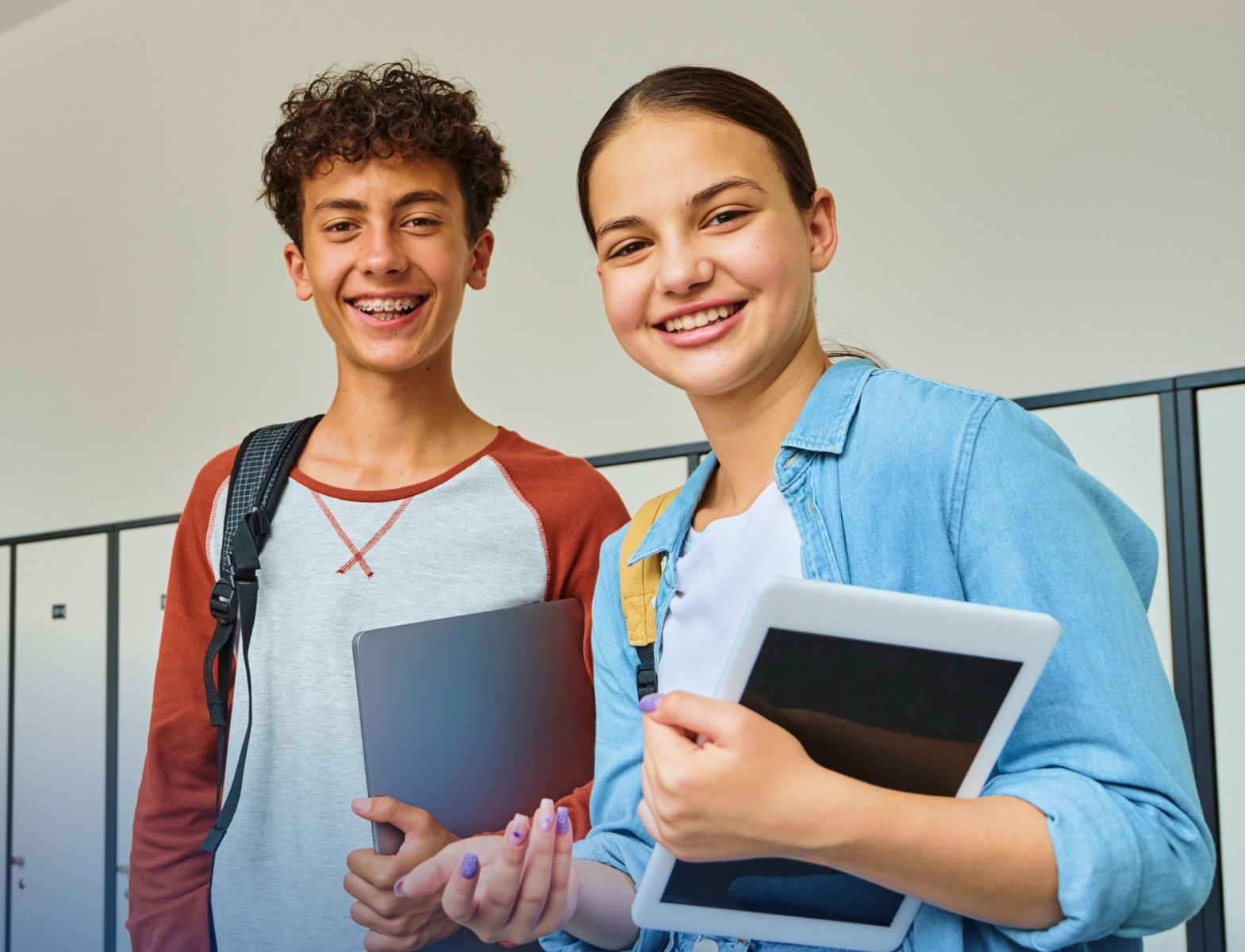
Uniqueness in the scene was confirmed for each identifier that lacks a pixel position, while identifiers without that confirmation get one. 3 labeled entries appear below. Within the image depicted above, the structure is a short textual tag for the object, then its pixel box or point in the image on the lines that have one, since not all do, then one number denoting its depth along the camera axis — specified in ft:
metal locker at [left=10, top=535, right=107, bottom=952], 11.18
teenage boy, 4.03
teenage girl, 2.05
